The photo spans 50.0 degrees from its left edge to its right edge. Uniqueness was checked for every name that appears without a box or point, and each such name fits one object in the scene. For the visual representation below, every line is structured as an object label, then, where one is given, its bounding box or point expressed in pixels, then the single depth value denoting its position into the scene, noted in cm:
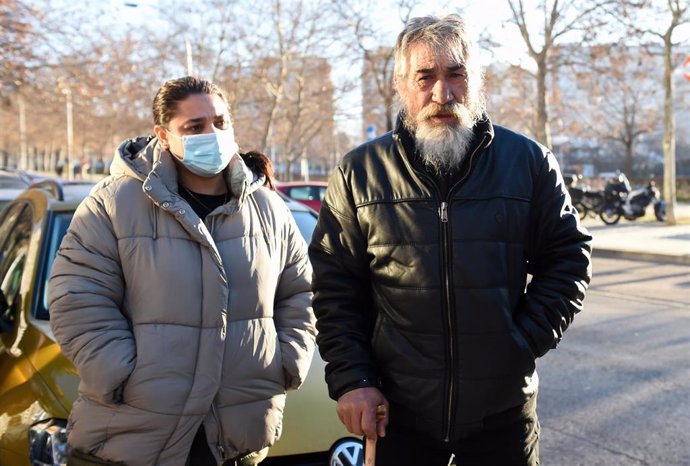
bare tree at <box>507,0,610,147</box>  2069
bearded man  193
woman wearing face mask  233
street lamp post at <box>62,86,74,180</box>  4435
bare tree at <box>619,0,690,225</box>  1977
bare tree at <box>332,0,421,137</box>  2495
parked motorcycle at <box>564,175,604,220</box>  2370
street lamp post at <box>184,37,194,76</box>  2739
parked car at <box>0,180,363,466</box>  290
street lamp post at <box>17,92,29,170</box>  5223
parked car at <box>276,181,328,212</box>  1778
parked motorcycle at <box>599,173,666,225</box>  2294
